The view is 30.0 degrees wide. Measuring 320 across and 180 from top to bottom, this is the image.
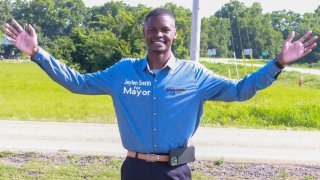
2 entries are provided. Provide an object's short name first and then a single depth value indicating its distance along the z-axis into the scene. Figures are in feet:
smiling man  11.28
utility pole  40.65
